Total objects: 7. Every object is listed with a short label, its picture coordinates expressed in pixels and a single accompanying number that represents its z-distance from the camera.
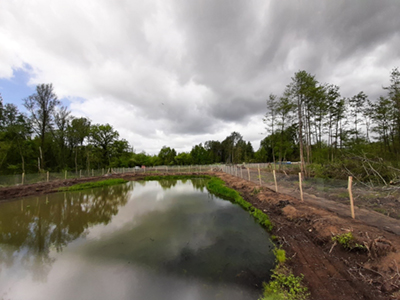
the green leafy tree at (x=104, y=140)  37.12
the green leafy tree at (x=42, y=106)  23.66
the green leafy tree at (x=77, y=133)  30.91
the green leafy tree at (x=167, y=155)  60.55
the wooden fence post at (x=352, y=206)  5.43
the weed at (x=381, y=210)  5.88
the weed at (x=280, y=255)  4.10
